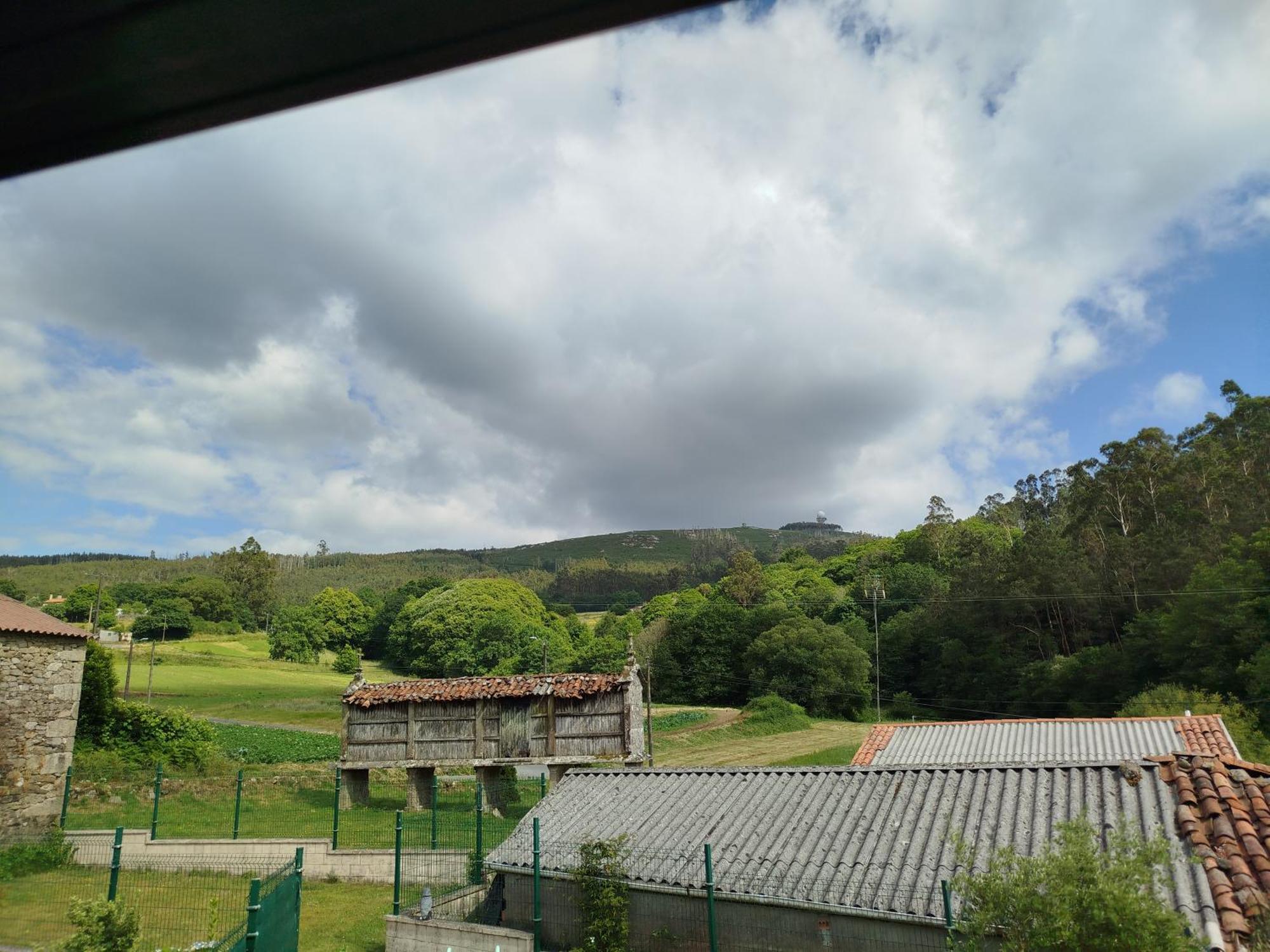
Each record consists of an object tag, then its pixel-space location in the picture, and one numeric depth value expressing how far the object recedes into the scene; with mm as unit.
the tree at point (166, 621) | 84188
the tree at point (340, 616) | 94375
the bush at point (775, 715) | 59688
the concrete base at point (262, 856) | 19047
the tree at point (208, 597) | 96438
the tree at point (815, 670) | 67125
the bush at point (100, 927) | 8211
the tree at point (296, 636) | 85625
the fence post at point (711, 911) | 12094
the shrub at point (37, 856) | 18219
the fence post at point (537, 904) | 13719
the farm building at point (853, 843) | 11125
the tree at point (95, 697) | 26844
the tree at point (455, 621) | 77688
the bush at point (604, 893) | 13062
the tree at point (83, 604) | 82688
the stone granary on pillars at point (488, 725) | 24828
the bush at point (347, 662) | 84438
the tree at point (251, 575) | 109438
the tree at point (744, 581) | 109875
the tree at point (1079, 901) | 7129
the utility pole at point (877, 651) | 67312
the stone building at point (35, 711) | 21062
